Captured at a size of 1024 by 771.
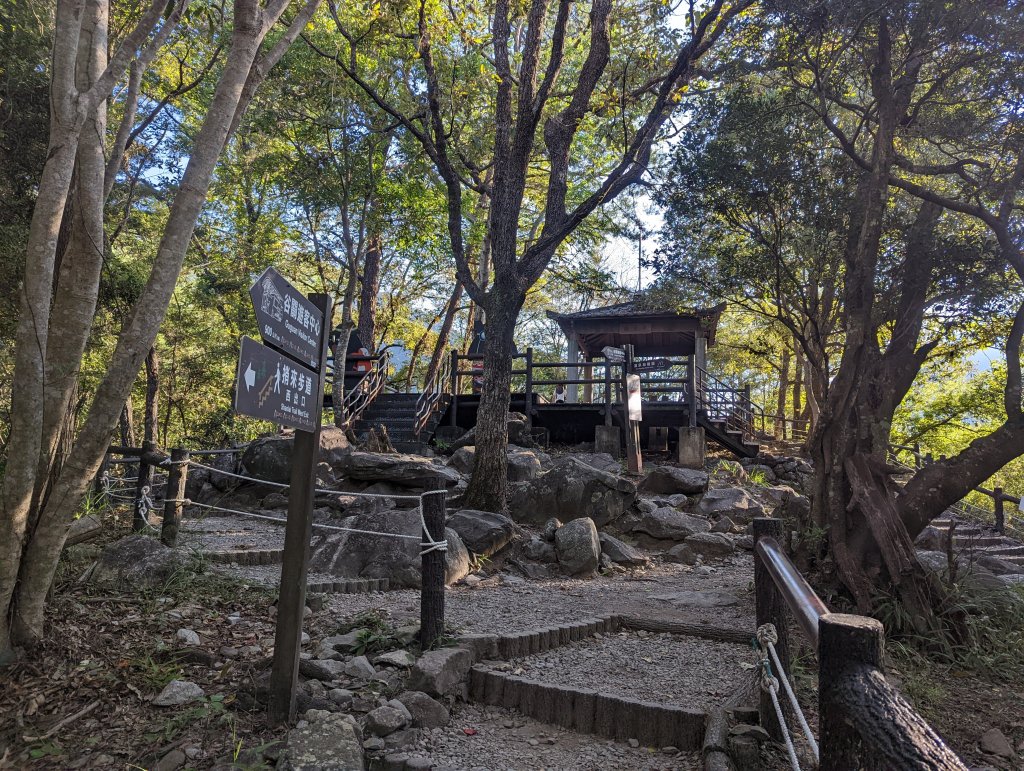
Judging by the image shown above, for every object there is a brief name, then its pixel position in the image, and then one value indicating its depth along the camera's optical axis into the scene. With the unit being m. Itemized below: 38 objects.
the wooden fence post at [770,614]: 2.95
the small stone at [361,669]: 3.49
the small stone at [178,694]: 3.13
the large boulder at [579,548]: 7.10
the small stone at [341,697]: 3.21
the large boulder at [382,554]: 6.10
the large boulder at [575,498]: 8.74
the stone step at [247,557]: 5.96
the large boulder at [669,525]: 8.59
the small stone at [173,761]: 2.69
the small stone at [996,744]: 3.33
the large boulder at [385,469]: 8.81
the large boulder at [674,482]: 10.45
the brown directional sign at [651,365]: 19.05
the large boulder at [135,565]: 4.49
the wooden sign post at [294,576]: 3.03
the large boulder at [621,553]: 7.59
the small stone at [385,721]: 3.05
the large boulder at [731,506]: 9.55
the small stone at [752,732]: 2.88
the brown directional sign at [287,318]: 2.63
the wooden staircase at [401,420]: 13.11
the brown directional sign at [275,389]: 2.39
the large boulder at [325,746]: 2.57
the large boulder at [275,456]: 10.22
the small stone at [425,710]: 3.24
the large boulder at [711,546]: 8.17
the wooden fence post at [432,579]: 3.89
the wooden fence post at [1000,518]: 10.78
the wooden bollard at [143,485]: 6.21
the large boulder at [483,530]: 7.11
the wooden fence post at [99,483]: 7.27
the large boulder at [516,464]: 10.50
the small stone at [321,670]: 3.42
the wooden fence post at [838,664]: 1.32
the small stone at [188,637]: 3.73
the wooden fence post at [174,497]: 6.11
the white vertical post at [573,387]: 17.09
